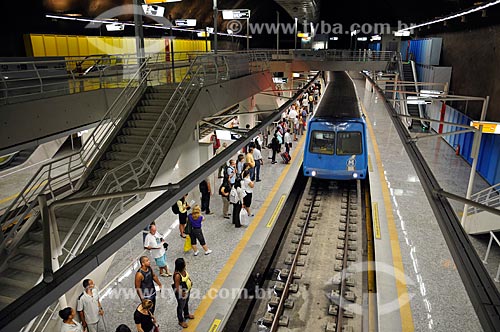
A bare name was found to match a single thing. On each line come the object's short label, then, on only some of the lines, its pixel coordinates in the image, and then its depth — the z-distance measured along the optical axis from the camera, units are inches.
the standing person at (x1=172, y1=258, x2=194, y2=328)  267.3
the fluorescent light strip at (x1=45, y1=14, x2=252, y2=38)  725.3
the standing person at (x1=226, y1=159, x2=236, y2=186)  453.6
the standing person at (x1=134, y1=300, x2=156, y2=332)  244.7
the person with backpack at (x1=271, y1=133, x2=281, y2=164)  638.5
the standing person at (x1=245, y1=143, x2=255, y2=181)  500.8
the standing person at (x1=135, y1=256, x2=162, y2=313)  268.8
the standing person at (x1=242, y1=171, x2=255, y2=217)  429.9
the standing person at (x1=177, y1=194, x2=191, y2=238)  391.2
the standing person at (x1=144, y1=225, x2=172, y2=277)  314.3
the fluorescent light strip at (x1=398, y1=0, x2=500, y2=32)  600.4
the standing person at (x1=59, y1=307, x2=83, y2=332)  223.9
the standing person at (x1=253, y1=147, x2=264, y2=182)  537.6
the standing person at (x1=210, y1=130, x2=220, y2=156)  669.6
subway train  518.6
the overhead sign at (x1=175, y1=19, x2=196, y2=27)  831.7
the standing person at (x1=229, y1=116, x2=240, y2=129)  816.3
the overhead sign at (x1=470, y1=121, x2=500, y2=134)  490.0
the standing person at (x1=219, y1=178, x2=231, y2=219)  439.2
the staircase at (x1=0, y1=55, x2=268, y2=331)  259.8
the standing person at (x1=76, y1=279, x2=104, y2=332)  251.8
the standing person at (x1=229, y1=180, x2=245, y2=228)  413.7
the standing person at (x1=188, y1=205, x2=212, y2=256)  352.8
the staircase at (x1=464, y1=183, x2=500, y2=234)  384.5
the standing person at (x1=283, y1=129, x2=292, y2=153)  650.2
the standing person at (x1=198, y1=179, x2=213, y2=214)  450.5
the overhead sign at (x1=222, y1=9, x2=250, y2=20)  810.8
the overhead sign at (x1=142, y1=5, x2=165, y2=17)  506.3
